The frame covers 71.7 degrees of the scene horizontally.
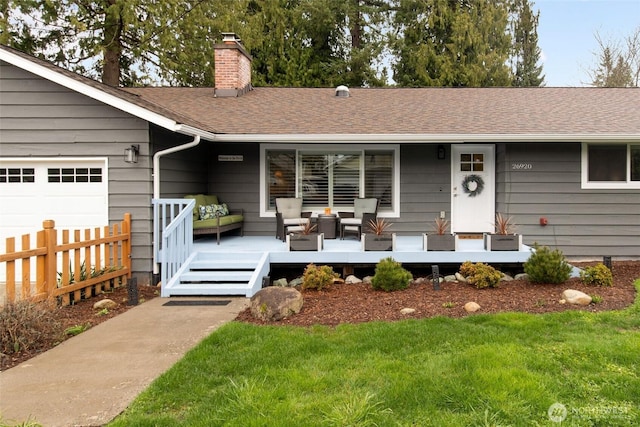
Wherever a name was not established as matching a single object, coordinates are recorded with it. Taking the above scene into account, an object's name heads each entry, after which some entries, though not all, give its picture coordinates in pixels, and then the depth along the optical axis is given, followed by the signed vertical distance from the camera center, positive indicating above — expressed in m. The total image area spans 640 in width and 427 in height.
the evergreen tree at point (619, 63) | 21.36 +6.78
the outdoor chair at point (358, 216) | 8.02 -0.28
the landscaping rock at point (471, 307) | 4.82 -1.17
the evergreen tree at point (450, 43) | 18.23 +6.66
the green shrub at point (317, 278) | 5.86 -1.04
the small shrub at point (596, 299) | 5.02 -1.12
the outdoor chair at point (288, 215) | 7.95 -0.29
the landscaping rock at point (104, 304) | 5.31 -1.27
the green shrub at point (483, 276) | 5.85 -1.01
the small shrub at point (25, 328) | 3.78 -1.14
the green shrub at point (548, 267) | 5.76 -0.87
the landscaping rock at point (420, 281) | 6.46 -1.20
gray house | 6.53 +0.80
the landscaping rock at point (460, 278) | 6.41 -1.13
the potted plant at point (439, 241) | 6.75 -0.62
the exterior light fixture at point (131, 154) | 6.43 +0.67
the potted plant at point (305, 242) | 6.81 -0.64
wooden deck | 6.71 -0.85
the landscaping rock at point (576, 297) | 4.98 -1.10
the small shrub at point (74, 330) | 4.35 -1.30
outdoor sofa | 7.44 -0.30
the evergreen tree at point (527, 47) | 26.23 +9.20
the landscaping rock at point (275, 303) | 4.65 -1.11
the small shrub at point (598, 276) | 5.75 -0.99
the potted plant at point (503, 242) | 6.78 -0.63
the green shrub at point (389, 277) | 5.70 -0.99
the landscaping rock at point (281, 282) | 6.60 -1.24
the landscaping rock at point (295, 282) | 6.47 -1.22
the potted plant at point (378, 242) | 6.80 -0.64
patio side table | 8.13 -0.46
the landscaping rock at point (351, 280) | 6.57 -1.19
